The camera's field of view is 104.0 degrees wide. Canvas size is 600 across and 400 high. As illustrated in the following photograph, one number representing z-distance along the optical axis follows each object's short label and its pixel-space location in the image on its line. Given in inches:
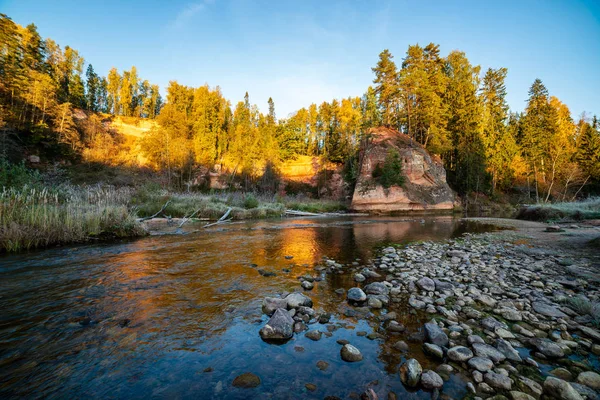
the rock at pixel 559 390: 71.6
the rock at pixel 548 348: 94.4
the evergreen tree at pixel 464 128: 1381.6
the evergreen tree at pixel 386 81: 1392.7
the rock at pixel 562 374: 82.3
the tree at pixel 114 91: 2513.5
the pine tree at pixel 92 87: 2351.1
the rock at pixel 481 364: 87.2
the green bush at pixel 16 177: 368.0
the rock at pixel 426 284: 165.6
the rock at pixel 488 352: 92.7
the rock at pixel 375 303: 144.1
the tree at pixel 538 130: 1402.6
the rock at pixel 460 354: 92.9
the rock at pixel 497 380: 78.4
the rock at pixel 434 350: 96.3
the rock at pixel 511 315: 124.5
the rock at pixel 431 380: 80.0
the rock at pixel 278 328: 112.7
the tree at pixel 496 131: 1407.5
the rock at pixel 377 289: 161.8
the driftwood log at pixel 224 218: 587.2
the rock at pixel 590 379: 76.8
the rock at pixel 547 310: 126.1
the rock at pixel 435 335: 104.0
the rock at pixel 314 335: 112.6
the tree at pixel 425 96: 1354.6
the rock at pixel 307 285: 173.3
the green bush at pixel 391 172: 1163.3
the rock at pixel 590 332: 104.7
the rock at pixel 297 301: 141.9
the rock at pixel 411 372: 82.1
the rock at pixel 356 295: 151.1
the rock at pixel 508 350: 93.5
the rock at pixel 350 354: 97.0
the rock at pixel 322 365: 91.7
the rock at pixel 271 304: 139.0
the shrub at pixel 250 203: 889.5
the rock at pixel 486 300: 141.3
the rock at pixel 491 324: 115.2
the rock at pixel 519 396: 72.7
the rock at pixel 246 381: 82.1
